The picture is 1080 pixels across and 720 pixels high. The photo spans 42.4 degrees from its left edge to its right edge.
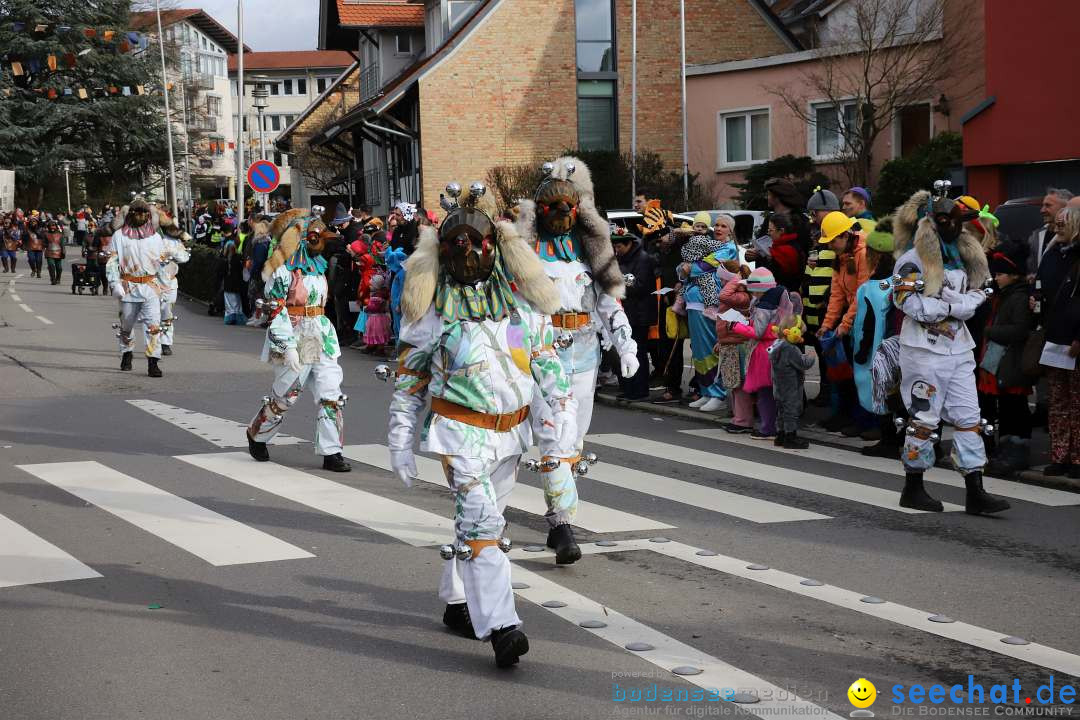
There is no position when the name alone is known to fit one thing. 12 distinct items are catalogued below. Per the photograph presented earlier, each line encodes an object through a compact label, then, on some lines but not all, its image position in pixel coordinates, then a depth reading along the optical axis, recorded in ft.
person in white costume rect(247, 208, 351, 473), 34.78
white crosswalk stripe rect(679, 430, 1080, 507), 31.14
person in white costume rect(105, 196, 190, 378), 57.15
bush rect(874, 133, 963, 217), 85.15
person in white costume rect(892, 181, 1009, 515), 28.53
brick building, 126.93
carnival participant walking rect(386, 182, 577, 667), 18.71
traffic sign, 80.94
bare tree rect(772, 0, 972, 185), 97.55
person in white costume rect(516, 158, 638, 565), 27.20
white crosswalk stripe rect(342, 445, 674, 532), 28.04
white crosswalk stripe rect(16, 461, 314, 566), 25.70
